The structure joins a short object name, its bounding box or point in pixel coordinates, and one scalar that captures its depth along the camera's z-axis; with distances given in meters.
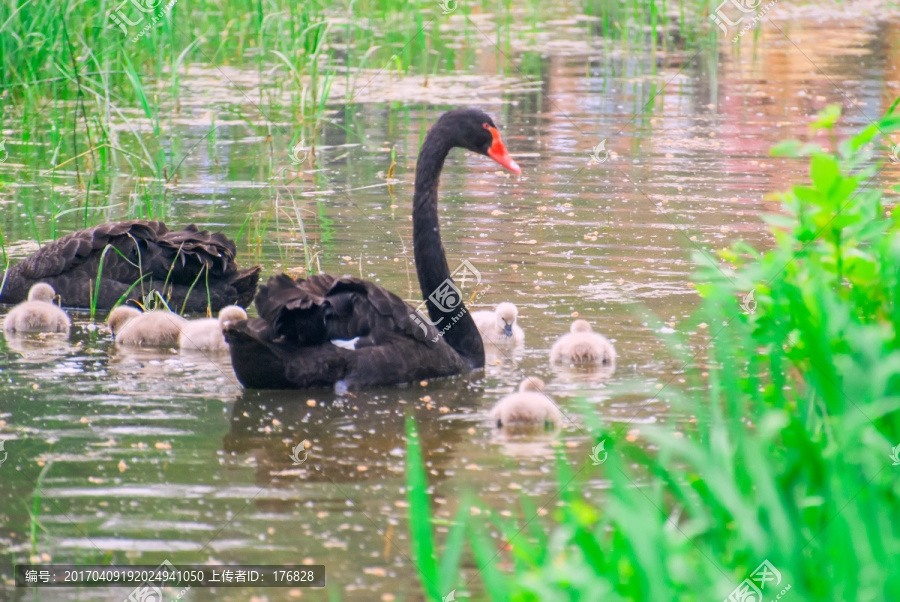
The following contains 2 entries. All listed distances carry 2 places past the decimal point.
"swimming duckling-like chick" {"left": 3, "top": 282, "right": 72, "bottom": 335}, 12.56
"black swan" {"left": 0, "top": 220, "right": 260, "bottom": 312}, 13.59
